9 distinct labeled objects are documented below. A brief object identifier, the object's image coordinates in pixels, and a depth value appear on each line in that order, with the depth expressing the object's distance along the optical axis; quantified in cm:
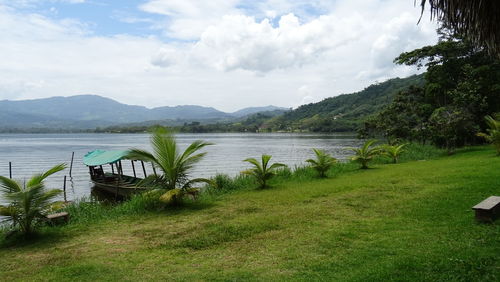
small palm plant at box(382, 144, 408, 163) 1906
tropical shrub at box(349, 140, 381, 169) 1672
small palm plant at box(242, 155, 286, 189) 1221
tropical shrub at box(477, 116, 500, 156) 1569
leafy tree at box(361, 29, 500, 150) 2136
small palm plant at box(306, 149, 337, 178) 1420
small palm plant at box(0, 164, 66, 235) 688
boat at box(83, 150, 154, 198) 1645
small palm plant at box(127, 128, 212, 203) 928
